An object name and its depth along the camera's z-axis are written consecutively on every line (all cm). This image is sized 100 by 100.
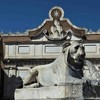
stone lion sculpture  848
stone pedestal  793
